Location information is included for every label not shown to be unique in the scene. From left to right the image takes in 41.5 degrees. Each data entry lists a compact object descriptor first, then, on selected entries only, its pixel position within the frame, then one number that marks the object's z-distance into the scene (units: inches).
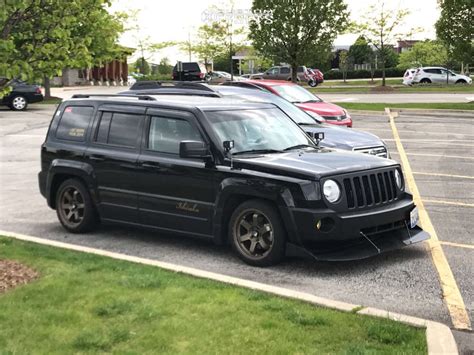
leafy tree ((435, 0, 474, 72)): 1080.2
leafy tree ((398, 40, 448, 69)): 2706.7
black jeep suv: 231.0
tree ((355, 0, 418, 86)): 1627.7
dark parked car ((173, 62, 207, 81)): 1620.3
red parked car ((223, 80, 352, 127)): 571.2
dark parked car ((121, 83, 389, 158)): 391.5
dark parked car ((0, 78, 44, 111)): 1078.4
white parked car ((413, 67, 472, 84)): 1889.8
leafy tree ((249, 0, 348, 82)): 1234.0
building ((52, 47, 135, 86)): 2373.3
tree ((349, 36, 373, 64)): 3083.4
